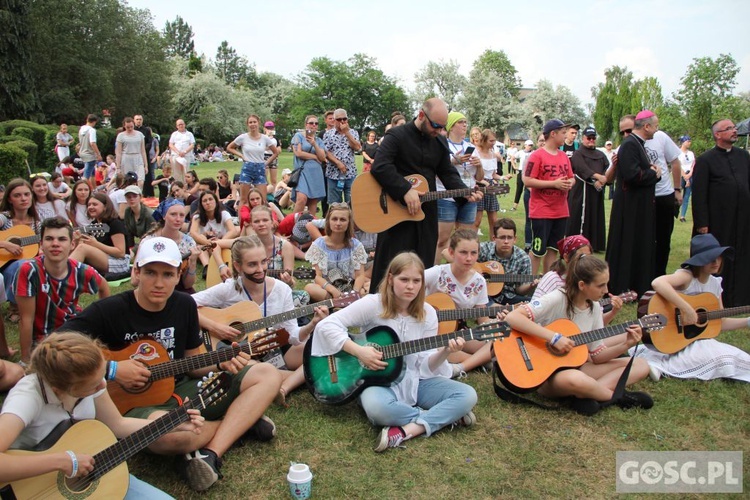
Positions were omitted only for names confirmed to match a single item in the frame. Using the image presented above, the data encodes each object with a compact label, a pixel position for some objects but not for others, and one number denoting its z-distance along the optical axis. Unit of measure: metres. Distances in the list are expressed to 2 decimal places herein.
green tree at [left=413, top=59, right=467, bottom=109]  74.50
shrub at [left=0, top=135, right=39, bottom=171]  14.39
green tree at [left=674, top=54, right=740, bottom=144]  22.70
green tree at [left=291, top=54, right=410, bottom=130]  66.75
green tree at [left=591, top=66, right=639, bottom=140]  54.00
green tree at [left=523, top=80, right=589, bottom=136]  57.72
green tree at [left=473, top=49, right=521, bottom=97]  81.19
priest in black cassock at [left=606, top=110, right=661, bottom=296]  5.78
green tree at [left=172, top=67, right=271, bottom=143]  47.28
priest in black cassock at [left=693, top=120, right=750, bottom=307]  5.63
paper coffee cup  2.80
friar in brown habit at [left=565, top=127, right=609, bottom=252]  8.63
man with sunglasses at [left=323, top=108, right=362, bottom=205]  9.03
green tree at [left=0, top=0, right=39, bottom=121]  24.91
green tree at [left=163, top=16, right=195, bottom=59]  97.56
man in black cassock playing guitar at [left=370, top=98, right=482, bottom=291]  4.76
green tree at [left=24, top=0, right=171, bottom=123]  32.25
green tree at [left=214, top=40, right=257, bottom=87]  89.50
